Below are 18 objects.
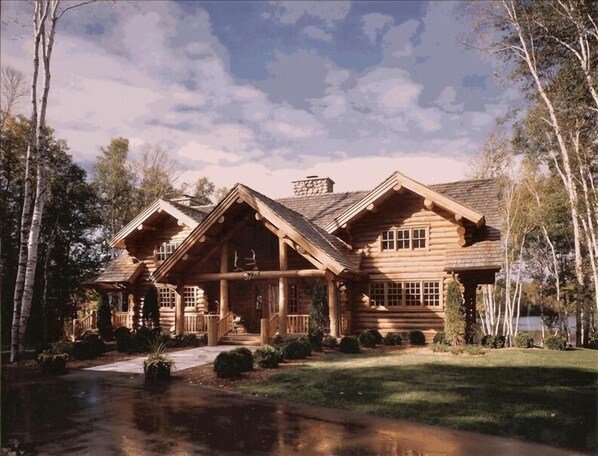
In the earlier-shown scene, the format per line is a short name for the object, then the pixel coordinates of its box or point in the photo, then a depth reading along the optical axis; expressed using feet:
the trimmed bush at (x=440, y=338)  64.75
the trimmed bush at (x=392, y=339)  67.87
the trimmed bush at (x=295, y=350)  52.65
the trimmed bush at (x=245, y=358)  44.78
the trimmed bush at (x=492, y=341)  66.73
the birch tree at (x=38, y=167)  57.00
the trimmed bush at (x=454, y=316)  61.62
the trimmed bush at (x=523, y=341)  70.38
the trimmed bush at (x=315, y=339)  59.31
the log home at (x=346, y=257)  67.46
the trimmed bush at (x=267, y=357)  47.62
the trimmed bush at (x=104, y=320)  82.43
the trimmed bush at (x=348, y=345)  58.44
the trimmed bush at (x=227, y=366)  43.24
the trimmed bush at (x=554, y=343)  70.85
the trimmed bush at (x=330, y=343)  61.93
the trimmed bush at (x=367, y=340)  64.80
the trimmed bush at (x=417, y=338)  68.54
